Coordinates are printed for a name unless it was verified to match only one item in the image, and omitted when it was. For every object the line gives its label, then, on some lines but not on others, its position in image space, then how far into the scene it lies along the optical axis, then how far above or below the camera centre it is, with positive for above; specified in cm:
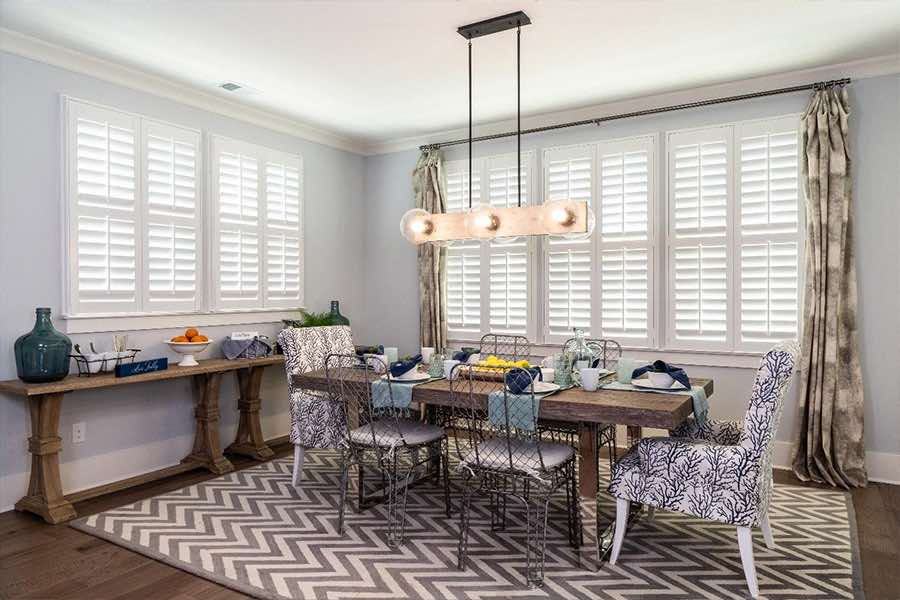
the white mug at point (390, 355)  401 -34
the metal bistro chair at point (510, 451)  282 -70
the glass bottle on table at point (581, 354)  343 -29
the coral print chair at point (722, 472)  258 -74
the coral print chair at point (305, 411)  391 -68
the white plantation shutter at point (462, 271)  555 +29
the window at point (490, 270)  531 +29
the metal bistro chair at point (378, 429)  329 -70
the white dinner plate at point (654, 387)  314 -42
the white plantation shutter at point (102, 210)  385 +60
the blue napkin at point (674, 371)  313 -35
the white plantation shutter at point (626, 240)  476 +50
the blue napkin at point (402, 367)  351 -36
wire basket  369 -35
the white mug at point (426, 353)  393 -32
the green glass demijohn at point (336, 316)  536 -11
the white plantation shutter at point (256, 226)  479 +63
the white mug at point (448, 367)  343 -35
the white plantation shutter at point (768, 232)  426 +50
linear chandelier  331 +47
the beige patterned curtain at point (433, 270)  561 +30
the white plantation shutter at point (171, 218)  426 +60
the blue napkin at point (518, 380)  296 -37
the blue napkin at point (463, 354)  383 -32
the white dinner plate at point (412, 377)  340 -42
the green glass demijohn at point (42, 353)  341 -28
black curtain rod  410 +145
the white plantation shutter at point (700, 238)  448 +48
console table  346 -79
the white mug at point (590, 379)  312 -38
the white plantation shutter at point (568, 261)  500 +35
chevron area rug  268 -122
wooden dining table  271 -49
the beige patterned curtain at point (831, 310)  399 -4
